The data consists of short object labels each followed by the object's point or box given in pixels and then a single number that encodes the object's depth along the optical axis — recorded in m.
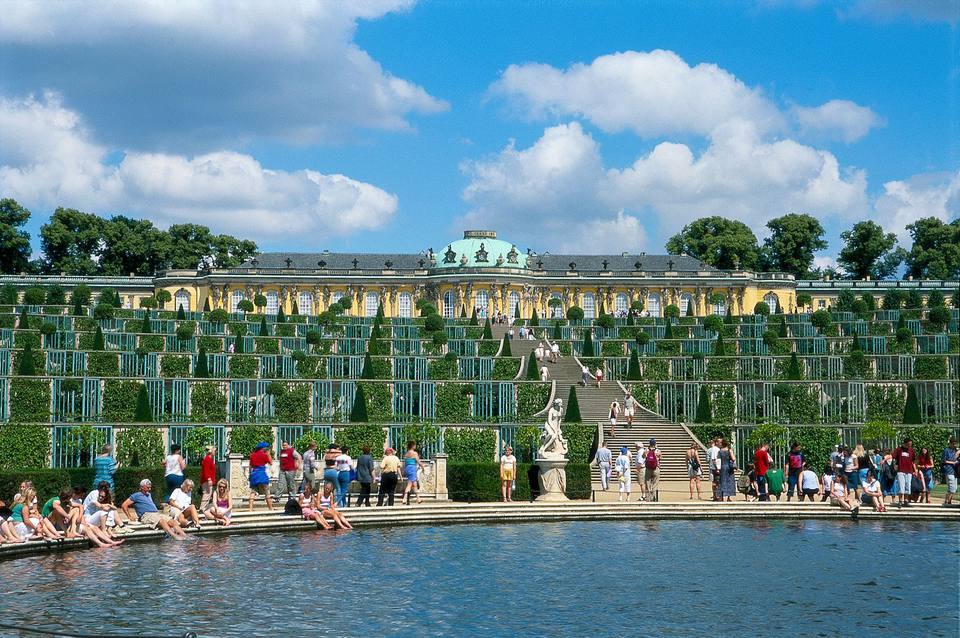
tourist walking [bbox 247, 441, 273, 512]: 24.66
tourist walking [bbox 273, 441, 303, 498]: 25.08
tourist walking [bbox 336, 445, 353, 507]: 25.33
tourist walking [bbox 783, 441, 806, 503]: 28.84
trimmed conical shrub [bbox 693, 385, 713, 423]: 40.47
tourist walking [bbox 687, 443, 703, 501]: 29.12
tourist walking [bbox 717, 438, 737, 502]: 28.02
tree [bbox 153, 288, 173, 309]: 87.19
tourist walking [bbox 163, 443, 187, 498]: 23.53
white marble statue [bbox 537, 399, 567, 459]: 28.24
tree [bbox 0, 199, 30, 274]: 95.06
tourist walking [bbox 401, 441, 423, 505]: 26.83
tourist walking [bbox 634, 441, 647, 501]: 28.81
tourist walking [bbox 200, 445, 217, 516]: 23.36
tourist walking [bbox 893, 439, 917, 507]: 26.88
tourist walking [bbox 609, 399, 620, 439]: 38.01
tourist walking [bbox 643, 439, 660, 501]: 28.09
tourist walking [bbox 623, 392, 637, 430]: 38.28
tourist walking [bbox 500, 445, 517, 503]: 27.45
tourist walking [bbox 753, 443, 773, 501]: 28.05
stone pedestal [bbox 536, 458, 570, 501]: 28.23
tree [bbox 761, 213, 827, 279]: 103.56
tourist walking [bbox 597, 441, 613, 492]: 30.31
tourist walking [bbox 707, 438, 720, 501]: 28.19
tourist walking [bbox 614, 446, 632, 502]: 28.48
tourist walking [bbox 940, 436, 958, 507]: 26.83
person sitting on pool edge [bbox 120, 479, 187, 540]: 21.41
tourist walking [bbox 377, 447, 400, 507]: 25.88
